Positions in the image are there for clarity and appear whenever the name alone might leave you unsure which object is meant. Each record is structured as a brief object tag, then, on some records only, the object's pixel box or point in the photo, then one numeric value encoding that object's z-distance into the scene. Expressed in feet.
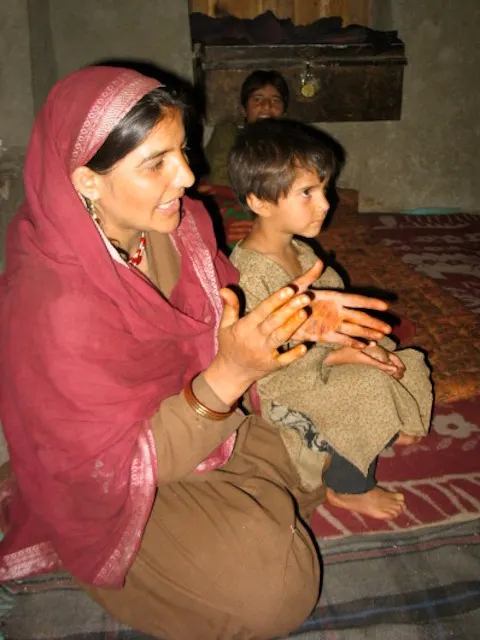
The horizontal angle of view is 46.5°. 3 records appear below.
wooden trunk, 13.23
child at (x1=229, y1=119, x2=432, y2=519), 5.35
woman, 4.01
